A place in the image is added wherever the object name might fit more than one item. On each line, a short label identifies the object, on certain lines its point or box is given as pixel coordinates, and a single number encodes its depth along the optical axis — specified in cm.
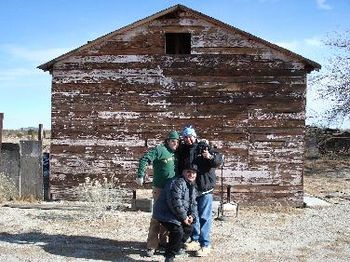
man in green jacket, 762
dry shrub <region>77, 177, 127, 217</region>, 1071
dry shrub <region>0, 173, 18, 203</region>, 1246
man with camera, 758
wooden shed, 1241
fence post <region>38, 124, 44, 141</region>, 1386
